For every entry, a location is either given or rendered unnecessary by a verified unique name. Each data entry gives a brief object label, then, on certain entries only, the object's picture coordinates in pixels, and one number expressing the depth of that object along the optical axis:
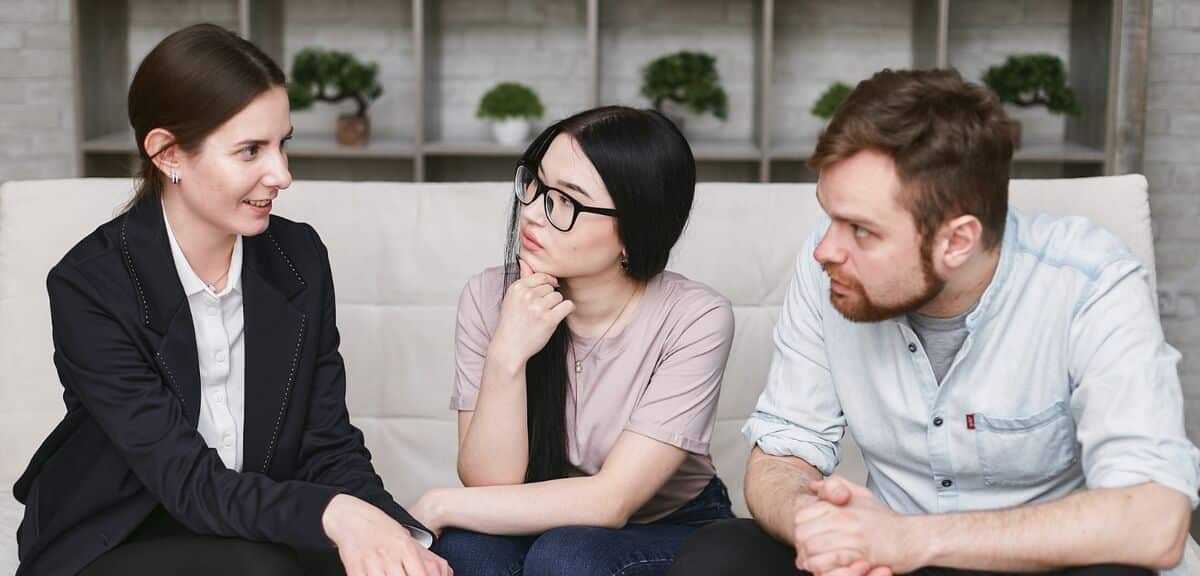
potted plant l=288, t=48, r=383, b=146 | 3.80
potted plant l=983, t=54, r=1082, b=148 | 3.71
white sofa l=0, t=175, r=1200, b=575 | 2.22
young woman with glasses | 1.73
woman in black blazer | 1.58
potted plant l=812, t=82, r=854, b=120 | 3.77
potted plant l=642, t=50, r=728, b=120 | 3.79
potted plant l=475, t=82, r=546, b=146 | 3.79
